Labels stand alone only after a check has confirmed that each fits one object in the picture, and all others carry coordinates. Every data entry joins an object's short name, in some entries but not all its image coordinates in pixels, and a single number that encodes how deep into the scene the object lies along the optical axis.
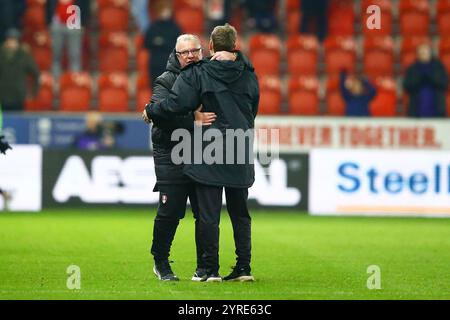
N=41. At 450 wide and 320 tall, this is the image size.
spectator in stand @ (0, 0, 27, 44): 22.11
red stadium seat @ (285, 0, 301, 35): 24.25
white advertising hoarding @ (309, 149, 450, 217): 19.44
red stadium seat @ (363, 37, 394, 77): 23.36
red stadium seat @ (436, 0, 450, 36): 23.75
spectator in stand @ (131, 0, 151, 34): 22.89
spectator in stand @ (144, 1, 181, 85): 21.75
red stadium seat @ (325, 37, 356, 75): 23.36
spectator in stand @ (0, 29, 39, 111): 21.27
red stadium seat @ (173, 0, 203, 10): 24.17
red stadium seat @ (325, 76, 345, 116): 22.55
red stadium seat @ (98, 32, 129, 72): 23.39
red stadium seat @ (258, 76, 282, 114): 22.48
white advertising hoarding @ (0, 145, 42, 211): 19.22
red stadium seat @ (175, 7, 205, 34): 23.89
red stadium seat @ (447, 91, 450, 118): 22.58
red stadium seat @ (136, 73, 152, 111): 22.42
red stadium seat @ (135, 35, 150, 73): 23.28
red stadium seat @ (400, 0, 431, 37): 23.97
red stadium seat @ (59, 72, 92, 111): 22.45
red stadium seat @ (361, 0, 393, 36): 23.69
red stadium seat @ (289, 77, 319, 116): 22.66
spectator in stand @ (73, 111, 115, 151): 20.39
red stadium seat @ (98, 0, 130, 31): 23.91
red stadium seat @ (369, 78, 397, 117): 22.66
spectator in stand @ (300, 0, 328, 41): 22.86
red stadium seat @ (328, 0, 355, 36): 23.97
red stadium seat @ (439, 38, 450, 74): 23.19
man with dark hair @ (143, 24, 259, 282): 10.14
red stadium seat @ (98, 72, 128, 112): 22.61
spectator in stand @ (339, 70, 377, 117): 21.64
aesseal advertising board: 19.30
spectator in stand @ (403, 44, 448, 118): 21.61
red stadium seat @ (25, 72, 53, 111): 22.52
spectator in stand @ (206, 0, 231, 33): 22.67
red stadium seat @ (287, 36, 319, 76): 23.30
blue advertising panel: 20.98
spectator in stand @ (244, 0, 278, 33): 23.06
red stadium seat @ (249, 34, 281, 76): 23.07
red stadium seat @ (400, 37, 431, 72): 23.41
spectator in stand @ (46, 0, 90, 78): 21.89
